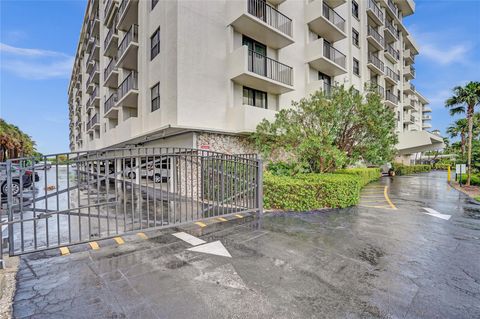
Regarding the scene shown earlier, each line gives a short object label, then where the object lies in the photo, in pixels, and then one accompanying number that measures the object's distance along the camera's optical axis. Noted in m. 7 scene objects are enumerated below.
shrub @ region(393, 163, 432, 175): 27.94
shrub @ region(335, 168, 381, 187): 18.25
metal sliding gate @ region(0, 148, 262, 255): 4.45
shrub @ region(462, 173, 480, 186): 17.57
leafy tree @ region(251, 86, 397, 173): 10.40
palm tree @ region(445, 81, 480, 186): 19.22
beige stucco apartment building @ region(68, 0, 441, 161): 11.17
